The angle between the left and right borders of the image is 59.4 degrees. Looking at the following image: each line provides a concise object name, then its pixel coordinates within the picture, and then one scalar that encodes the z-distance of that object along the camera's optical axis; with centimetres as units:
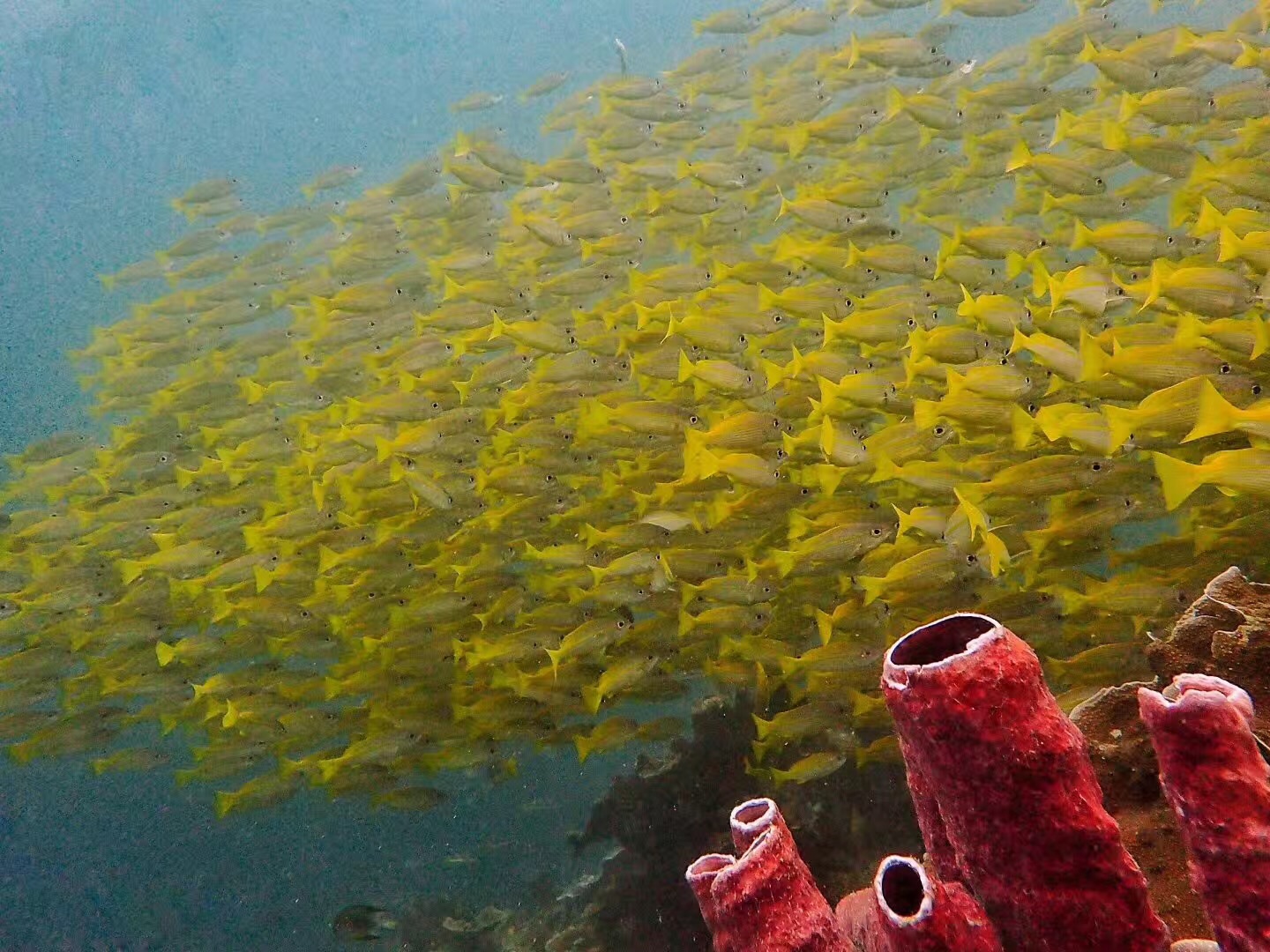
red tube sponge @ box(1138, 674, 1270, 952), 63
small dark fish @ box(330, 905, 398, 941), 312
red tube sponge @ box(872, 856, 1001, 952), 66
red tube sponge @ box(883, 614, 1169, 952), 69
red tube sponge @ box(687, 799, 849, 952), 80
